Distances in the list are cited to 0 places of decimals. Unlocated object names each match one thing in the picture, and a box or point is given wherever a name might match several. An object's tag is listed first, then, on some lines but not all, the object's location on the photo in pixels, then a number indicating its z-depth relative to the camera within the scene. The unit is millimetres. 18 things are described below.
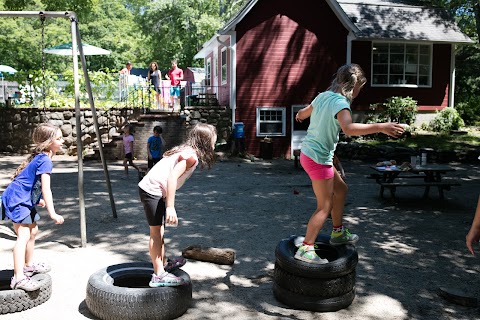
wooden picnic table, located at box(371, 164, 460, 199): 10297
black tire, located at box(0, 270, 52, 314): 4449
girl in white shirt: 4469
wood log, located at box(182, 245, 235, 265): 6039
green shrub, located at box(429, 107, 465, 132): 21641
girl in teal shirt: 4629
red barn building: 20188
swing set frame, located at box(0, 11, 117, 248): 6780
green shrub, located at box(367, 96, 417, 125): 20984
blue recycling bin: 19484
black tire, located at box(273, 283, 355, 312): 4641
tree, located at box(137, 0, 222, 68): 41312
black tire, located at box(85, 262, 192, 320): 4277
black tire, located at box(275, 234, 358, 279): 4539
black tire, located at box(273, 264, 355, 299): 4605
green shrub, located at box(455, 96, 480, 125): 23750
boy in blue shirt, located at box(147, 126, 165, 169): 12391
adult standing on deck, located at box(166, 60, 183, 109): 21734
